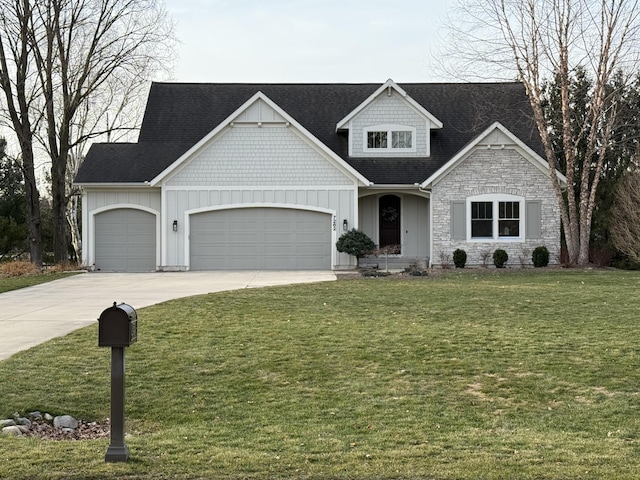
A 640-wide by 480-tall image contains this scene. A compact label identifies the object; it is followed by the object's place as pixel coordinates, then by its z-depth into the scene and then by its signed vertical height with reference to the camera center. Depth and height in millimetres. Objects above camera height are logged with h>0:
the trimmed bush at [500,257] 26031 -470
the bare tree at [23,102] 29219 +5646
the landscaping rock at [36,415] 7666 -1720
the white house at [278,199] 26484 +1588
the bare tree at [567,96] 26016 +5195
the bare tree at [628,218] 25719 +846
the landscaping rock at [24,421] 7461 -1740
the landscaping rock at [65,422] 7473 -1750
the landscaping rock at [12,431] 6929 -1712
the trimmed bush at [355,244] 25609 +3
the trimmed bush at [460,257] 26156 -464
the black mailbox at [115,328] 5812 -634
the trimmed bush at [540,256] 26094 -442
